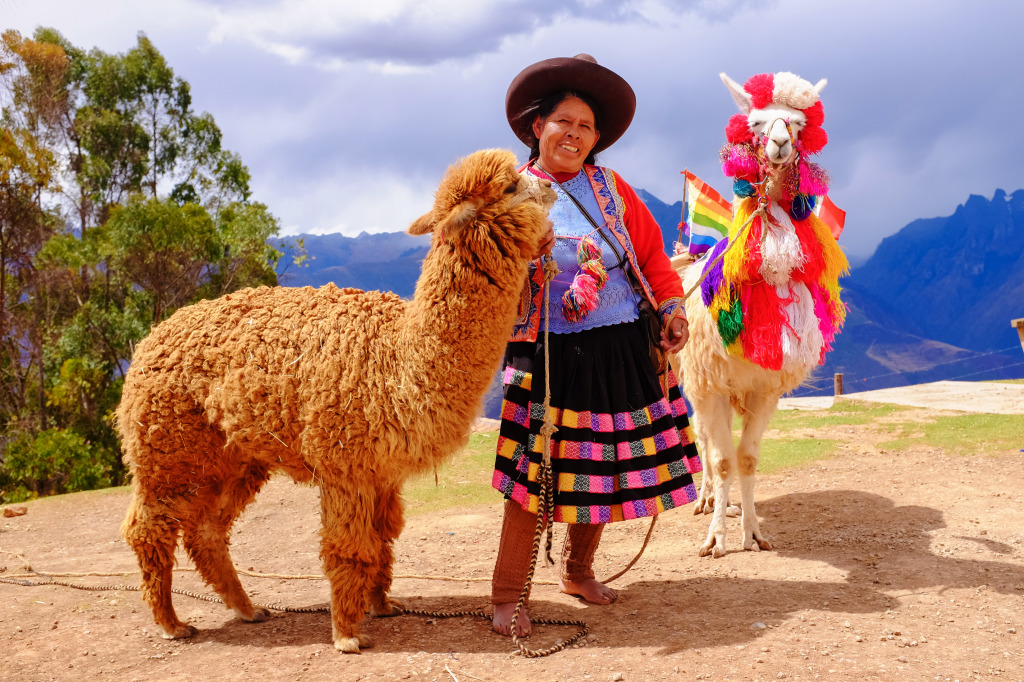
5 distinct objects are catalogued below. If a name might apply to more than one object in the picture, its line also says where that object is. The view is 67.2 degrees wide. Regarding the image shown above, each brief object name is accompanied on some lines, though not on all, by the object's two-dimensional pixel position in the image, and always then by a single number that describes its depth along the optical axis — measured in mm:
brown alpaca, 2715
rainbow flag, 4969
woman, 3029
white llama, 3771
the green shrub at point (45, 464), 12078
